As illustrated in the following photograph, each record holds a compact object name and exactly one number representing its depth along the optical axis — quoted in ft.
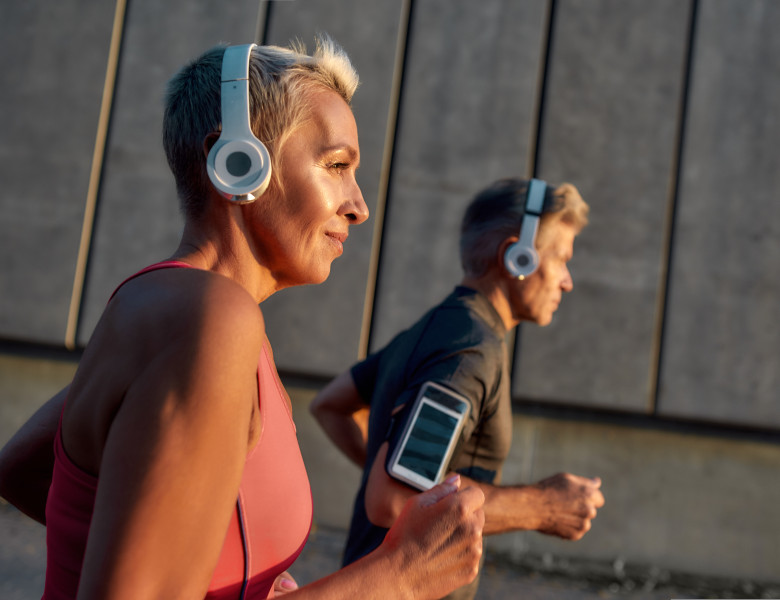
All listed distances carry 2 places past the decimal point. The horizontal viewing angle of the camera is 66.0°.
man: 4.57
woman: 1.86
